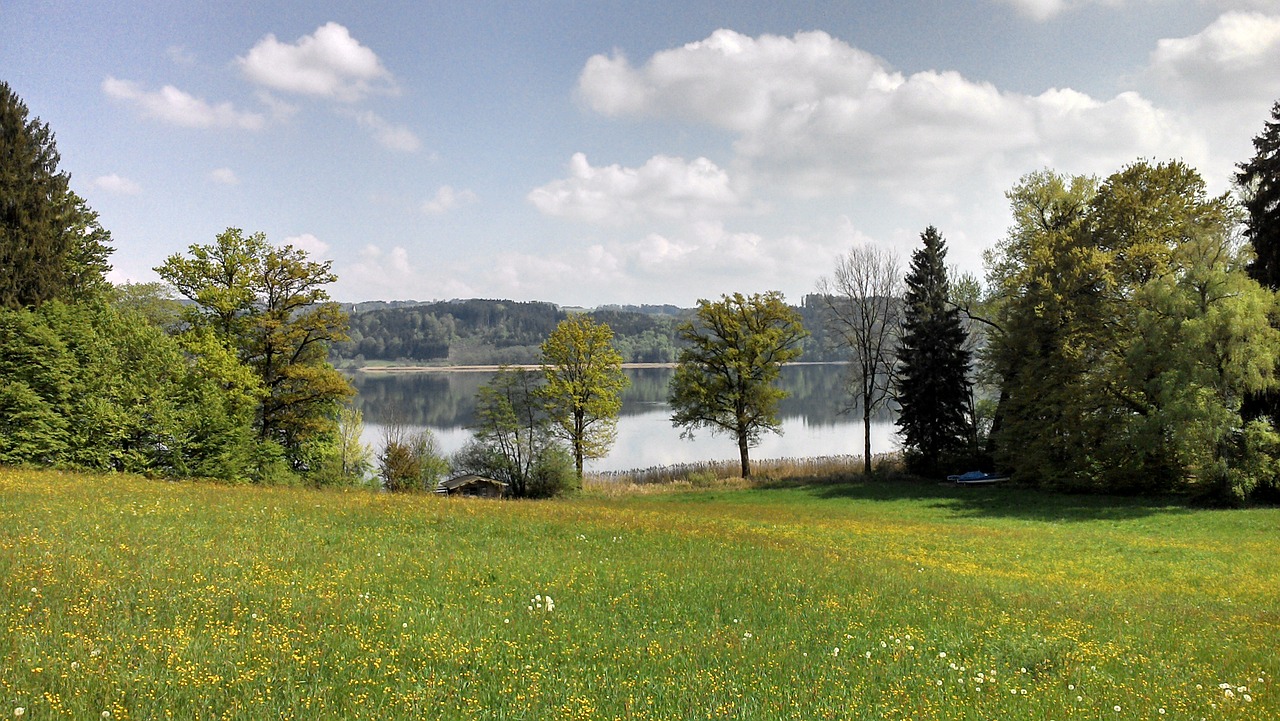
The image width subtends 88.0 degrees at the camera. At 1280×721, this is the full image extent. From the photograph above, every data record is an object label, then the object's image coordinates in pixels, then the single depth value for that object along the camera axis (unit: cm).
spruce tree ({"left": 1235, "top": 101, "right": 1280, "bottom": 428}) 3184
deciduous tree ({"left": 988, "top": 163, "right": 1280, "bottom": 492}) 2980
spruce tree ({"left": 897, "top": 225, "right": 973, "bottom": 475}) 4584
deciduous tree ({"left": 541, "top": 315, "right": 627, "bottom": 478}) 4800
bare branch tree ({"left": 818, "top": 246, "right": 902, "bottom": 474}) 5044
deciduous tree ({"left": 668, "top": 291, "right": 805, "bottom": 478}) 4869
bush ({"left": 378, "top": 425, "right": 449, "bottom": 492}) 4178
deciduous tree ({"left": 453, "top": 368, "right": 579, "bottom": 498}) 4606
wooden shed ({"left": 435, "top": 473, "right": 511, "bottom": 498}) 4547
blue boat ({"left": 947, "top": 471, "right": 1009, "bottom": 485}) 4281
